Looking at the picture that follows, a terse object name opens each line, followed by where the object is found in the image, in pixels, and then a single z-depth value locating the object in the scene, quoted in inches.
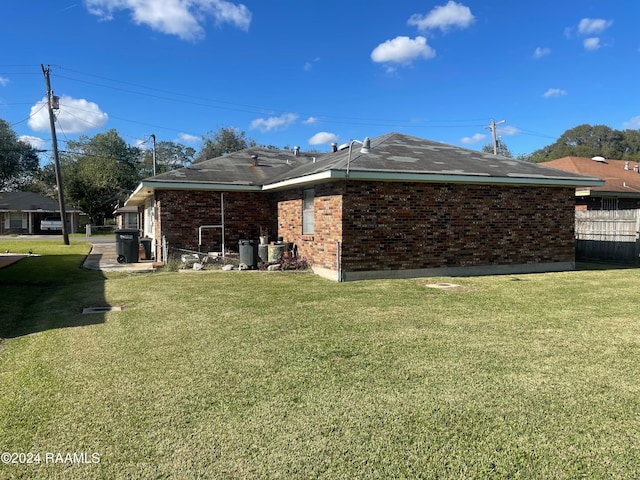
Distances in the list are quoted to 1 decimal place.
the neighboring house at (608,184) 772.0
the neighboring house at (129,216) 1572.3
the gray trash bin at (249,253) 489.4
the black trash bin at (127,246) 581.0
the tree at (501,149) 2689.5
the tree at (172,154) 3137.3
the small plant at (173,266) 491.0
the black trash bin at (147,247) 640.4
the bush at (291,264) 481.8
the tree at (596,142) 2491.4
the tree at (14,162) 2174.0
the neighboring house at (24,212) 1694.1
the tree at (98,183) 1972.2
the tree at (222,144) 2507.4
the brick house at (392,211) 414.9
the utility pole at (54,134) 990.4
